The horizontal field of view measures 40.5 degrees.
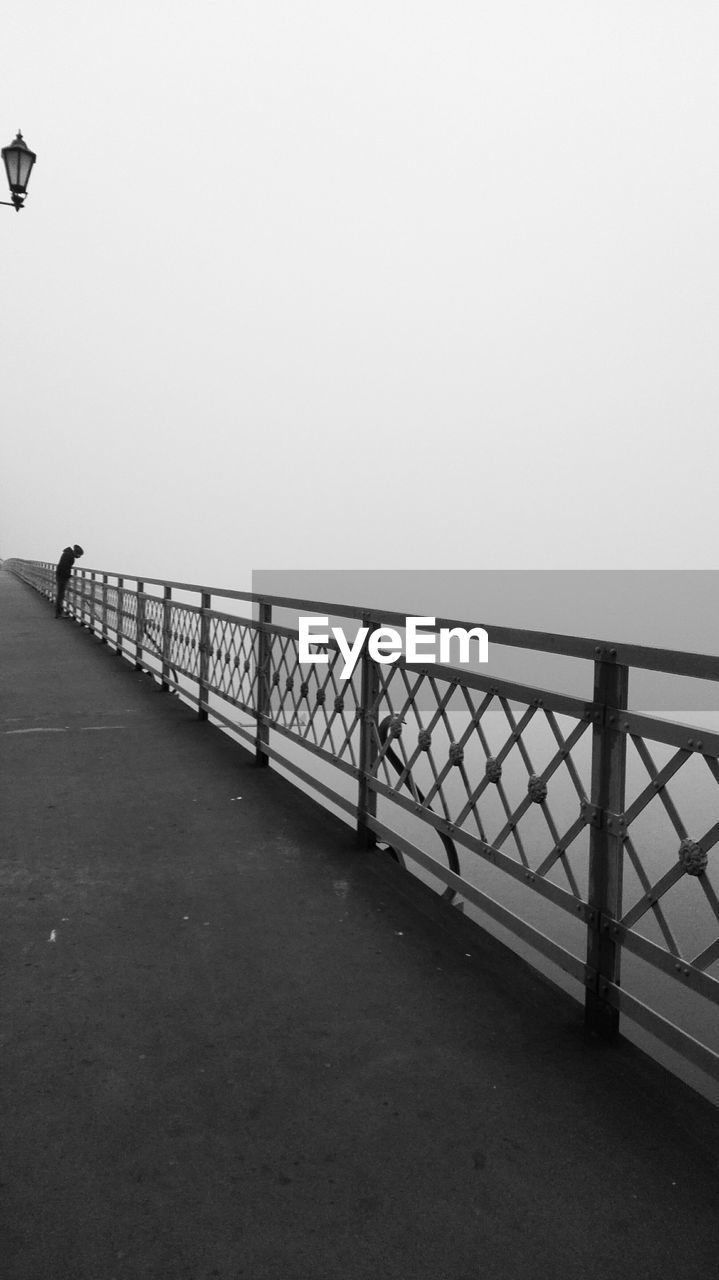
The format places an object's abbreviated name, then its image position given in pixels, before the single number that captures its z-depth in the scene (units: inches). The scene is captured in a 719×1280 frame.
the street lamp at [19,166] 482.9
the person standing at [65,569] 855.7
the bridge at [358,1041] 90.9
